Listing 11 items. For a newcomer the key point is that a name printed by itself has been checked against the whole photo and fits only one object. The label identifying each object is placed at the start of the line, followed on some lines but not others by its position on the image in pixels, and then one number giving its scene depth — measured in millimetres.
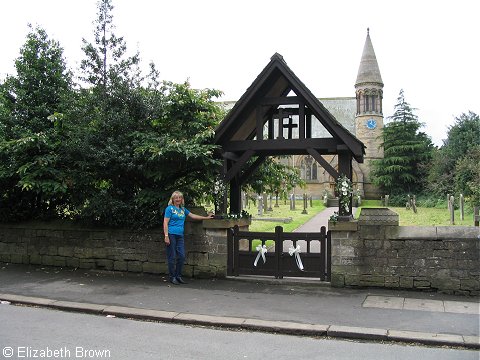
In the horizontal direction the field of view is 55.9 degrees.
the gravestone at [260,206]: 26766
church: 54188
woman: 9281
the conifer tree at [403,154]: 46344
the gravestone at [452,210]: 22109
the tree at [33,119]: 10664
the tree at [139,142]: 9961
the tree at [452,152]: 37031
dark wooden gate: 9180
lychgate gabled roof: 9172
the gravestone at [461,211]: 23906
